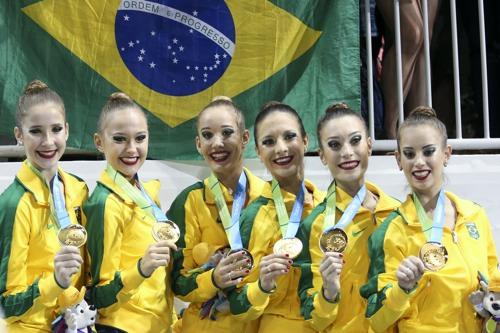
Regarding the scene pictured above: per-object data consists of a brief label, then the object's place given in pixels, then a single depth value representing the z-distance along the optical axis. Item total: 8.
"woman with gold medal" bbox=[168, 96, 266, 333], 5.65
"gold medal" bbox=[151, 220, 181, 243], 5.44
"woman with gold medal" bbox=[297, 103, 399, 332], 5.39
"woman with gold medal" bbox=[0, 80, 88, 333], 5.28
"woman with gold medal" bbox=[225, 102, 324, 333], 5.43
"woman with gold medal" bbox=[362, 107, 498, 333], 5.24
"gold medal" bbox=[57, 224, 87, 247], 5.26
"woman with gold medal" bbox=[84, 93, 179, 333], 5.44
